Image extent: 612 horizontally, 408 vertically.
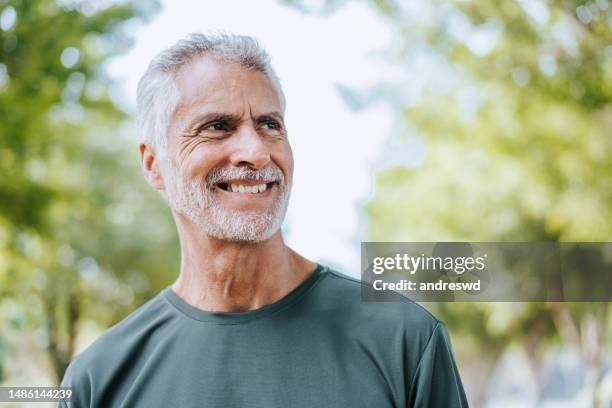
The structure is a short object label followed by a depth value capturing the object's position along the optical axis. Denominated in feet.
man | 4.23
